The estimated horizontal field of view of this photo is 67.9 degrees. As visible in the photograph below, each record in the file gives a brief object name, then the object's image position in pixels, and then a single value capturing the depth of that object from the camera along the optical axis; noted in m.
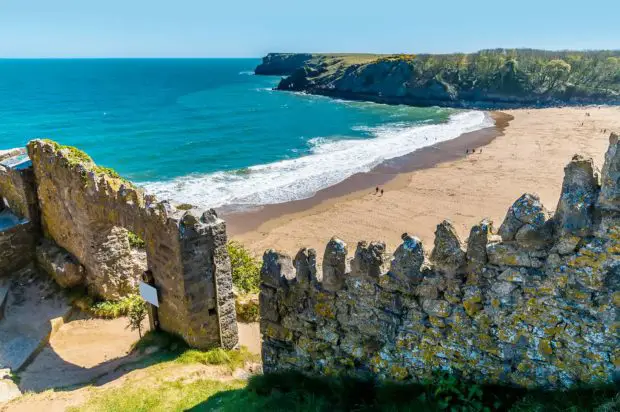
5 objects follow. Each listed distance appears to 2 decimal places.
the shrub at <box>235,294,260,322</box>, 13.62
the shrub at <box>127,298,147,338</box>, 12.04
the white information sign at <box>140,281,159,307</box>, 11.06
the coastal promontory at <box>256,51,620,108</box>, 79.44
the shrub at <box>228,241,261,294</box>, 15.13
